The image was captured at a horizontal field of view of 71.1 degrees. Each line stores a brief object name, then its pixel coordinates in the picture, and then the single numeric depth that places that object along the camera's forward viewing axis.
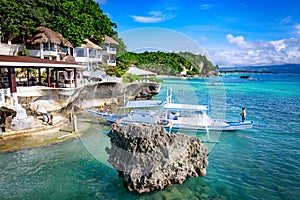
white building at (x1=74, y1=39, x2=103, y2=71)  30.77
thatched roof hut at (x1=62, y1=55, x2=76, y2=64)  25.87
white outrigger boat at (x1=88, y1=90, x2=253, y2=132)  15.44
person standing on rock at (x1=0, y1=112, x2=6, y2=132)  12.98
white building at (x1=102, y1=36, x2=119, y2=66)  33.88
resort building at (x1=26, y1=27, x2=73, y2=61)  24.56
